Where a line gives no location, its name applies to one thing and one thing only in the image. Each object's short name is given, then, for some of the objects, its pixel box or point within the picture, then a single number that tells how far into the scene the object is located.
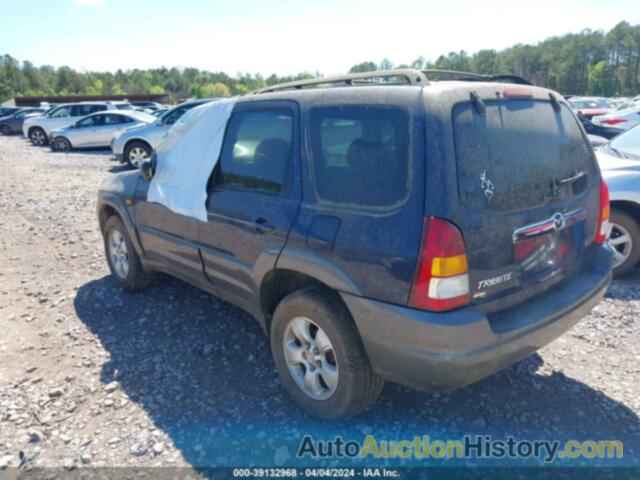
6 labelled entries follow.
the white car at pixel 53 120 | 21.08
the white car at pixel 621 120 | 11.82
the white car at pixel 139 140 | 12.98
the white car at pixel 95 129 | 17.11
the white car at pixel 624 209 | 4.47
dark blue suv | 2.22
